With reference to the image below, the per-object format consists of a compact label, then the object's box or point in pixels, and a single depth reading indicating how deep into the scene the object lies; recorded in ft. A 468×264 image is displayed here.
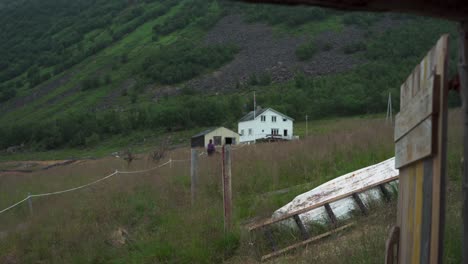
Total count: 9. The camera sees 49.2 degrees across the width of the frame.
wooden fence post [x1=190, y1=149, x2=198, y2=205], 30.60
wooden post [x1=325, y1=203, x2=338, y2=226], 20.72
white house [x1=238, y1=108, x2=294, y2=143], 176.45
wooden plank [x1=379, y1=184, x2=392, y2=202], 20.82
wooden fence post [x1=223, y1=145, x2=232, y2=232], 22.98
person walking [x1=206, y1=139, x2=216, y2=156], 58.10
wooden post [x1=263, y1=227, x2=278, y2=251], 20.83
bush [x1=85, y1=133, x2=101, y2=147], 223.71
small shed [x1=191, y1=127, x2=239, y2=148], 160.66
